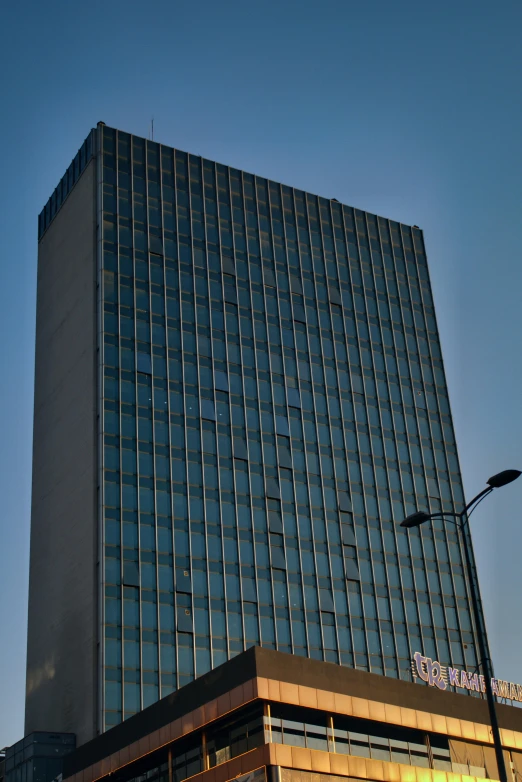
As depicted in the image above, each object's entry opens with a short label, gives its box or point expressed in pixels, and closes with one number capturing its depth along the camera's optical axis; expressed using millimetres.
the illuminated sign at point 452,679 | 75438
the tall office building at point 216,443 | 92062
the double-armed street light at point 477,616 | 35688
